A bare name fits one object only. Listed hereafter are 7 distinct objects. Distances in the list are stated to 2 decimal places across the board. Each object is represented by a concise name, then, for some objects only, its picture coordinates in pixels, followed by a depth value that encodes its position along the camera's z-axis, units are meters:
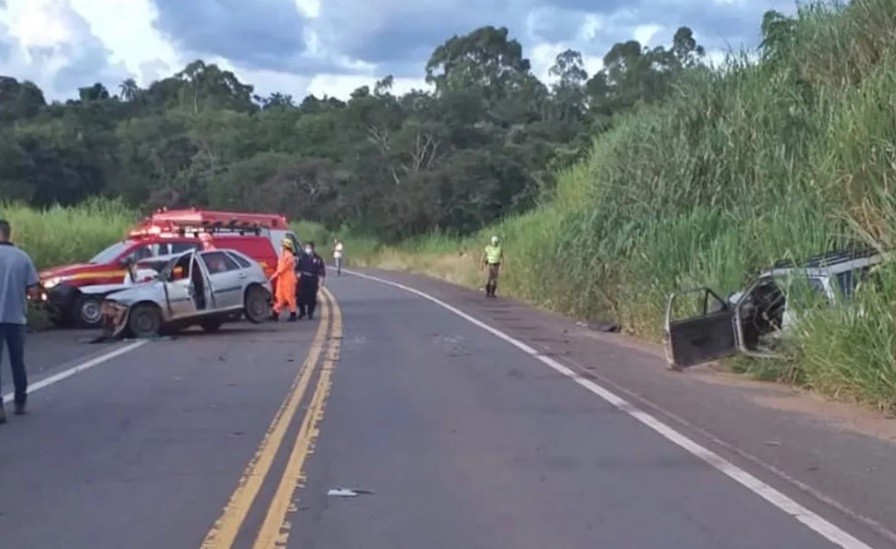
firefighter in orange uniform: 31.27
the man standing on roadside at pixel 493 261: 41.75
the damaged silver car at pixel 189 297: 26.52
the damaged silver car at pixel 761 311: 17.67
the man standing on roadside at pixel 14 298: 14.45
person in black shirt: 31.47
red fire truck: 29.12
